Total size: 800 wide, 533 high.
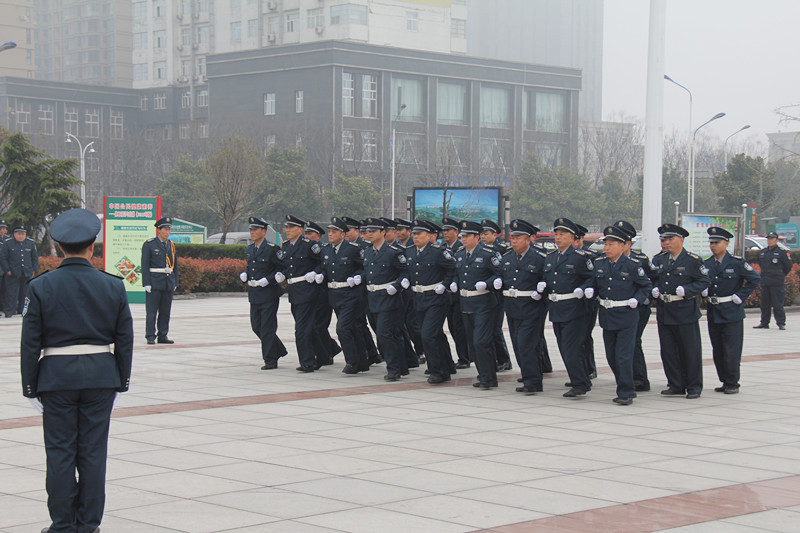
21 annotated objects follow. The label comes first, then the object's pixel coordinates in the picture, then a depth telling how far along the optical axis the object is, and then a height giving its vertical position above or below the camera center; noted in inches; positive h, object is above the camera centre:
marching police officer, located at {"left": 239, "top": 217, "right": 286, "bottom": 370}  514.0 -37.1
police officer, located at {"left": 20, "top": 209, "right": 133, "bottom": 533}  222.7 -33.3
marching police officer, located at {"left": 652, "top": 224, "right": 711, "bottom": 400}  434.0 -39.0
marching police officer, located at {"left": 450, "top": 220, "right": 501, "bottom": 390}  450.6 -34.9
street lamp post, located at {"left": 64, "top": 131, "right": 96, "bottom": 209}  2178.9 +138.8
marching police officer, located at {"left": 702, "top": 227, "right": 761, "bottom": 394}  446.6 -39.1
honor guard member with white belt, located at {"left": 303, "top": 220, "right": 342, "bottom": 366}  518.3 -50.1
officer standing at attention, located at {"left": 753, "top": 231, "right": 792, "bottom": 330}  783.7 -44.4
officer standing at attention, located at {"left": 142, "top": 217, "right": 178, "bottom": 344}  622.5 -41.9
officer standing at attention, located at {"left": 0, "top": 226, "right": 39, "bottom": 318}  808.3 -42.1
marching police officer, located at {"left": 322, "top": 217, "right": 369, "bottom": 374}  496.7 -38.4
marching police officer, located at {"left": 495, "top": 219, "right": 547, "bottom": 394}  440.1 -36.7
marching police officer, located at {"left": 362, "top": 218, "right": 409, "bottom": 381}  481.7 -37.2
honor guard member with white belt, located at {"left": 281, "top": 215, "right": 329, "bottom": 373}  507.2 -35.7
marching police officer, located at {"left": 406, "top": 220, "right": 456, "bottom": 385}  469.7 -33.4
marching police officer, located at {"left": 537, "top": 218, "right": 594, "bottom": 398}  428.5 -35.8
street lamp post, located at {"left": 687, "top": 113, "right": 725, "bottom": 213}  1979.6 +66.2
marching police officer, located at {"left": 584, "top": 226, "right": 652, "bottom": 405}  415.5 -32.7
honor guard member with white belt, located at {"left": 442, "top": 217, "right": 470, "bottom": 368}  504.7 -48.0
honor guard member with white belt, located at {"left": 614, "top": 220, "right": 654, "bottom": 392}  433.7 -48.6
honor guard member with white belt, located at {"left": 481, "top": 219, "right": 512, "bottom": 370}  477.8 -17.3
